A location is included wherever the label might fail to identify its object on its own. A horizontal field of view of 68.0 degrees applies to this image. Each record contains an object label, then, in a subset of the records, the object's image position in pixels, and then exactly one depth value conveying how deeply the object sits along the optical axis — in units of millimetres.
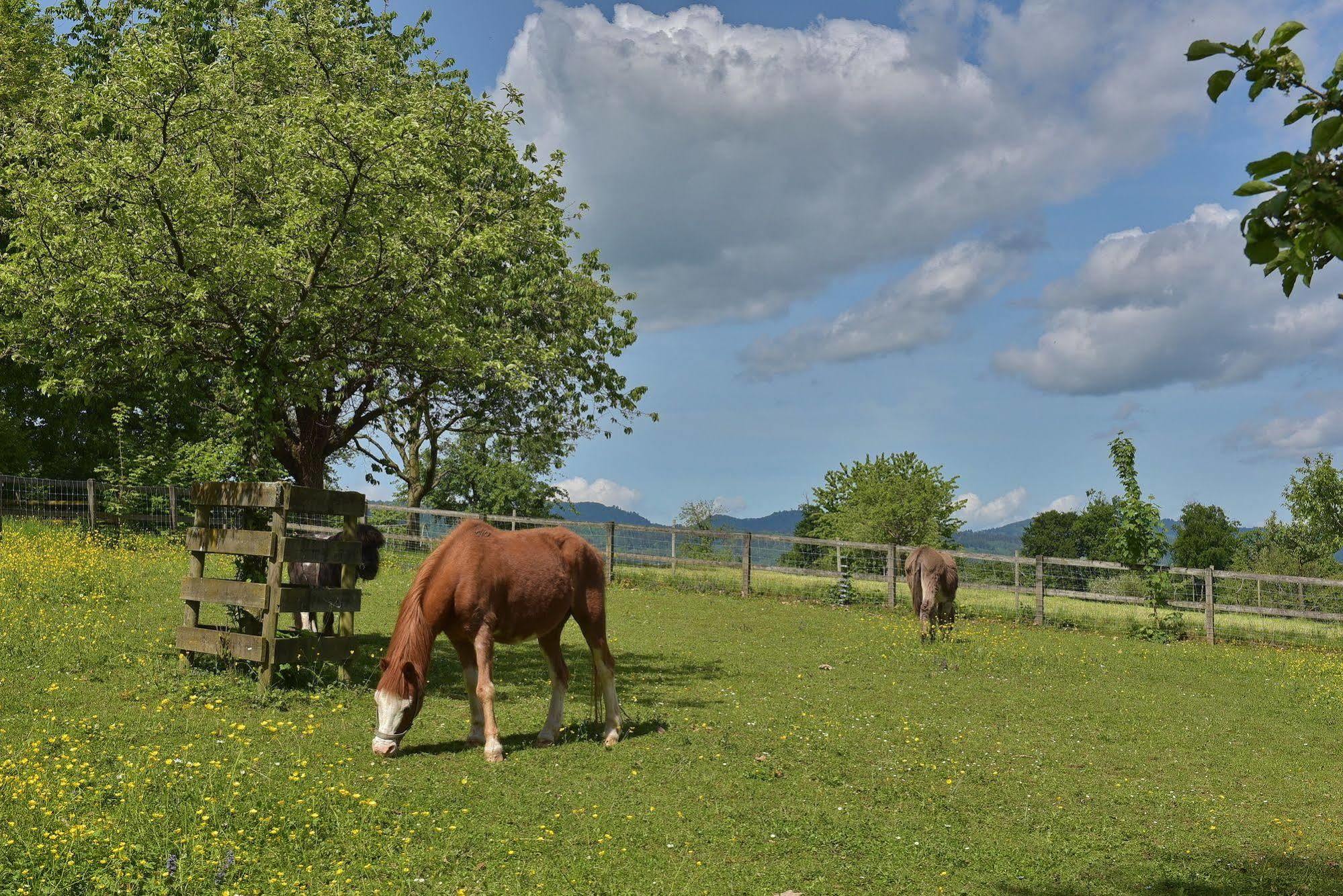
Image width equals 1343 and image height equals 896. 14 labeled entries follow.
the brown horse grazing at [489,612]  8609
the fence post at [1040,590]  24328
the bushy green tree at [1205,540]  89062
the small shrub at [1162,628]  22281
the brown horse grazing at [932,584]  18672
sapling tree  22953
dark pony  15195
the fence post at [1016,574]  24781
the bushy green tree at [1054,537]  103750
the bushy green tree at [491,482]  45562
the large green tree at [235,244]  12148
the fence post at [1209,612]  22484
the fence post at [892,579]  25734
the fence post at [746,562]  27062
